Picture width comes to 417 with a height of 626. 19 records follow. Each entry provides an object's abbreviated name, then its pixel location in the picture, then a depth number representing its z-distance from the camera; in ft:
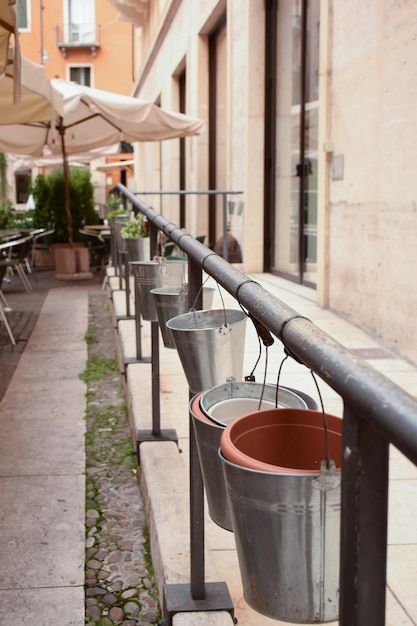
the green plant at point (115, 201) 39.85
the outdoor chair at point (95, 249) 50.22
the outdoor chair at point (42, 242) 47.94
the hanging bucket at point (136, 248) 16.76
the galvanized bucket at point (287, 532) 3.93
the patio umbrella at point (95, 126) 37.27
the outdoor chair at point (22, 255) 34.37
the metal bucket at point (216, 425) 5.30
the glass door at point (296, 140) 27.94
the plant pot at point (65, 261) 46.14
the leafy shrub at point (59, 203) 51.01
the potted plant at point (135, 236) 16.81
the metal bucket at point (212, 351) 6.65
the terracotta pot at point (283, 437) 4.73
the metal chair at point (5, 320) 24.51
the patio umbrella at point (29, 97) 20.08
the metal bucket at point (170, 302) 8.79
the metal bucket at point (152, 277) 10.66
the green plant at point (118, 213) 29.59
